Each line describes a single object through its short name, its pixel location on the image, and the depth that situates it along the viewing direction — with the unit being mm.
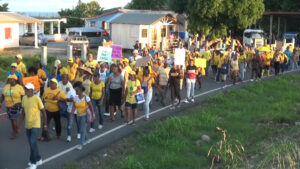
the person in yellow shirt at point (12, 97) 10508
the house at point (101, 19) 52181
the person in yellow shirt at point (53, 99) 10117
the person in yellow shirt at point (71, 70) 13586
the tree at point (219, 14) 36125
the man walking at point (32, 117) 8492
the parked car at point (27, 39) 40594
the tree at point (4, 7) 55869
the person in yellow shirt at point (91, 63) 14258
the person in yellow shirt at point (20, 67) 13281
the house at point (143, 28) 37781
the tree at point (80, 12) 62281
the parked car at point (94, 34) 38653
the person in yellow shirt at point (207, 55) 21938
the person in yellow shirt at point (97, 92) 11422
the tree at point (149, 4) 66500
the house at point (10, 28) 32844
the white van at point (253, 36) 38406
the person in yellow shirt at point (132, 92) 11930
